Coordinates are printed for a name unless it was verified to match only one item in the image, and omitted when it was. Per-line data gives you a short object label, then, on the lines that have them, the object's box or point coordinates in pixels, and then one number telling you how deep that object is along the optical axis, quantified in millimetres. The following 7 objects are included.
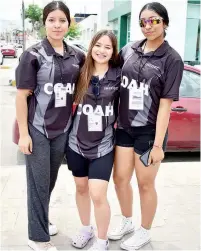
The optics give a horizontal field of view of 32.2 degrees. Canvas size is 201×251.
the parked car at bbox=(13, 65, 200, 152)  4828
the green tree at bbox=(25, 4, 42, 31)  45156
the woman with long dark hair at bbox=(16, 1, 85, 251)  2387
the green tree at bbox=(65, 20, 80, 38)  37359
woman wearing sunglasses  2422
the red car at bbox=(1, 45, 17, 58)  31359
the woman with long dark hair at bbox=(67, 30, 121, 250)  2484
